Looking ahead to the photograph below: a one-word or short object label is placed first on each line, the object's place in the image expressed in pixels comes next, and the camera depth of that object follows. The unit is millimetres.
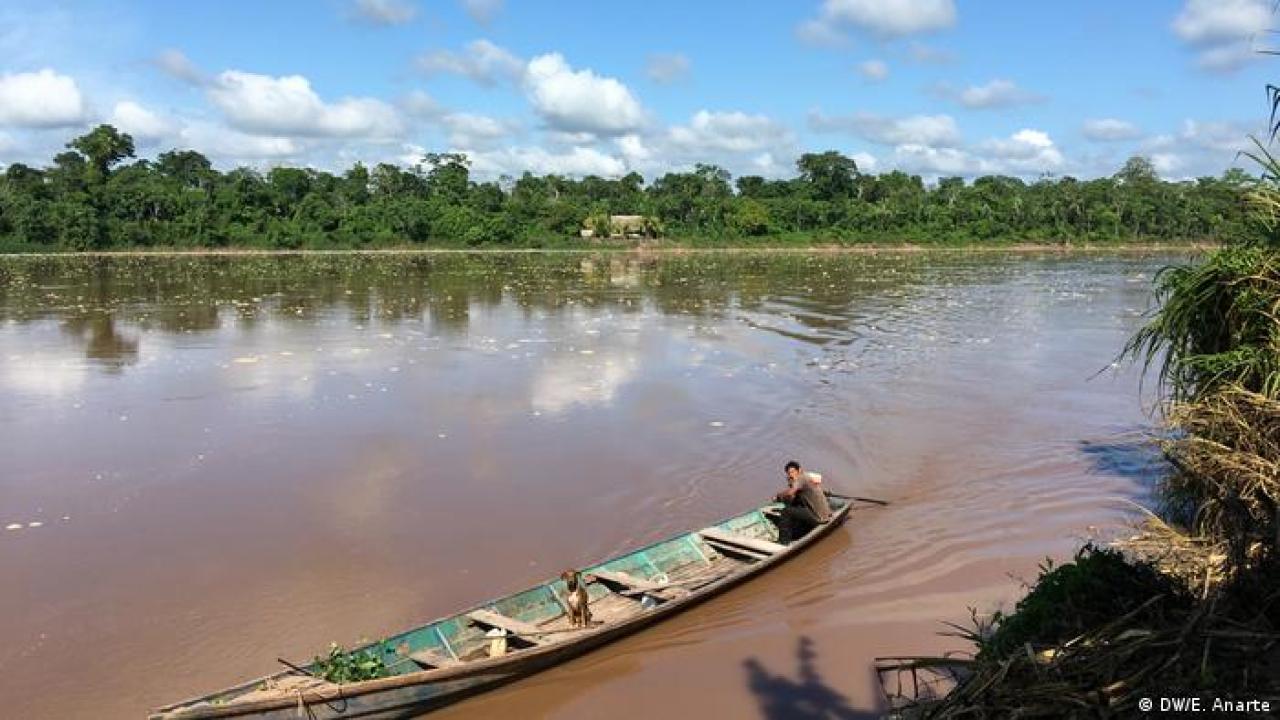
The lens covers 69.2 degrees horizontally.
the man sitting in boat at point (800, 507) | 10945
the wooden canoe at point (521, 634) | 6602
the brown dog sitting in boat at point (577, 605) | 8305
